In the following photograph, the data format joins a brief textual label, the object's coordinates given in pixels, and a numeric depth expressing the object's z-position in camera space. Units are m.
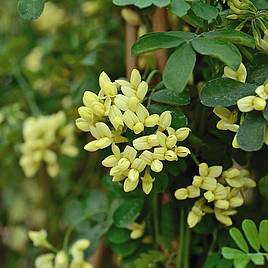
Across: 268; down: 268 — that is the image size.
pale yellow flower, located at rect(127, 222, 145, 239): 0.69
